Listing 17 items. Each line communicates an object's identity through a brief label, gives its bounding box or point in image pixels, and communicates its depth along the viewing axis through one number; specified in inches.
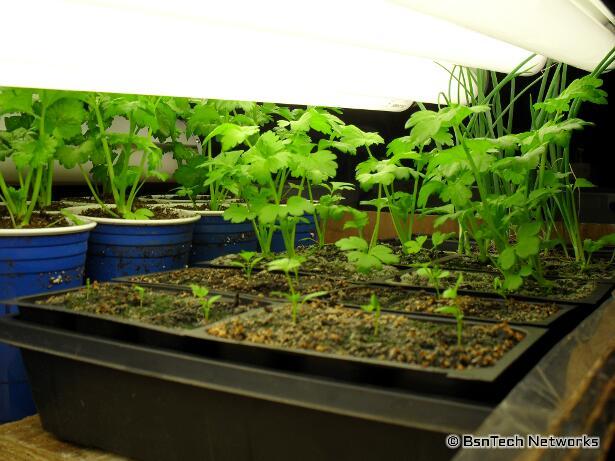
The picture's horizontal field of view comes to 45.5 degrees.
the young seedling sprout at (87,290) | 14.8
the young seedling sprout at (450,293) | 11.6
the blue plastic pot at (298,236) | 27.6
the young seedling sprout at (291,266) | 12.9
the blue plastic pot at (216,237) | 24.5
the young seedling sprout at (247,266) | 16.4
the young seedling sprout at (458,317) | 11.5
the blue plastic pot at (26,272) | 17.2
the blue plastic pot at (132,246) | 21.0
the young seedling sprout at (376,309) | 12.1
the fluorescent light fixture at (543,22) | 11.0
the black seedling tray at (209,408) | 9.7
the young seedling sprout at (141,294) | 14.4
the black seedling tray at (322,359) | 9.7
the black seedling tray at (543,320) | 12.6
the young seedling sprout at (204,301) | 13.3
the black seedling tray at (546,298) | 14.7
